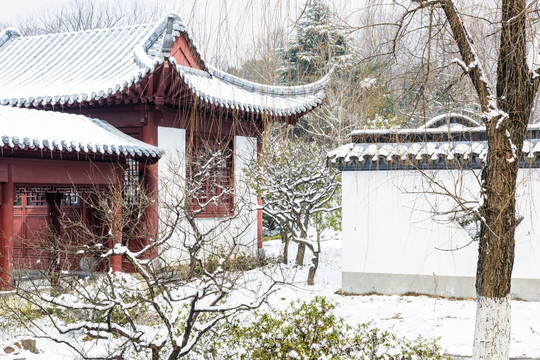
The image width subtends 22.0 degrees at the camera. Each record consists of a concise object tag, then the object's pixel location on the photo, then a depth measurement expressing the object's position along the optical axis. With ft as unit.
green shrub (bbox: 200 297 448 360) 26.20
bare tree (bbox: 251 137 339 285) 65.20
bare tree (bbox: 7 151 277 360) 26.13
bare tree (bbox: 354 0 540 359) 21.83
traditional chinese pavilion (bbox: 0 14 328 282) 60.05
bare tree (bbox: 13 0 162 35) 180.56
